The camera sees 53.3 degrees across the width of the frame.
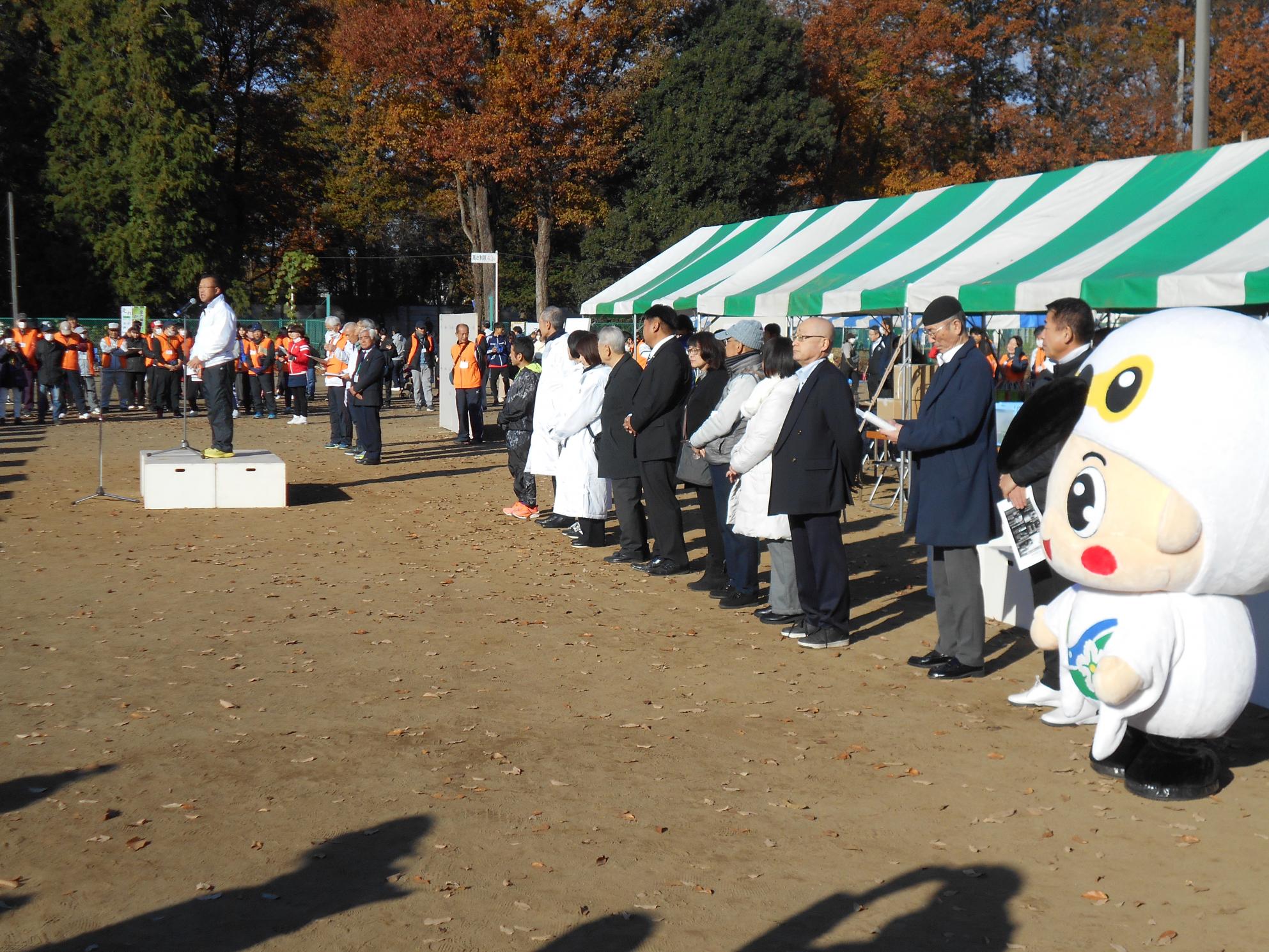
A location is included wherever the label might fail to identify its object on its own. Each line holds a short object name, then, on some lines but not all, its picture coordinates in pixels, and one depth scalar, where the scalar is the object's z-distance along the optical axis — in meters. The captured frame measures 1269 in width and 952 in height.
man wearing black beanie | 6.77
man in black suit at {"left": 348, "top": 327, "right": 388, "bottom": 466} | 17.06
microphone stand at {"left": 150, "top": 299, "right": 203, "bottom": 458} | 13.05
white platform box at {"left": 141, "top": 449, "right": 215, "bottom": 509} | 13.23
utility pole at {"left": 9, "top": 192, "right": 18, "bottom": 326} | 37.53
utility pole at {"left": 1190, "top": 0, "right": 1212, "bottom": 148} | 12.25
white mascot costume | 4.75
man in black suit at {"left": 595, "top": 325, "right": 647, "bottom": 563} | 10.38
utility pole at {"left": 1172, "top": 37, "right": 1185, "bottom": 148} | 36.03
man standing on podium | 13.09
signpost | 23.47
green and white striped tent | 9.23
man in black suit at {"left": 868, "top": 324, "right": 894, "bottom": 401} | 18.02
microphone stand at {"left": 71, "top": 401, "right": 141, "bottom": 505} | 13.73
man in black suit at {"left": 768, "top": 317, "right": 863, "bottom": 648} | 7.56
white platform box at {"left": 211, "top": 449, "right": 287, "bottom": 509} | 13.45
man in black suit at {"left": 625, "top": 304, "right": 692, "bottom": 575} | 9.84
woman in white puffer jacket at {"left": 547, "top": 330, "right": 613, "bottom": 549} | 11.03
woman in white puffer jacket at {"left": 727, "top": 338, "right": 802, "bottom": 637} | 8.09
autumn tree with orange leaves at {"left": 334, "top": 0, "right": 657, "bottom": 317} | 38.56
